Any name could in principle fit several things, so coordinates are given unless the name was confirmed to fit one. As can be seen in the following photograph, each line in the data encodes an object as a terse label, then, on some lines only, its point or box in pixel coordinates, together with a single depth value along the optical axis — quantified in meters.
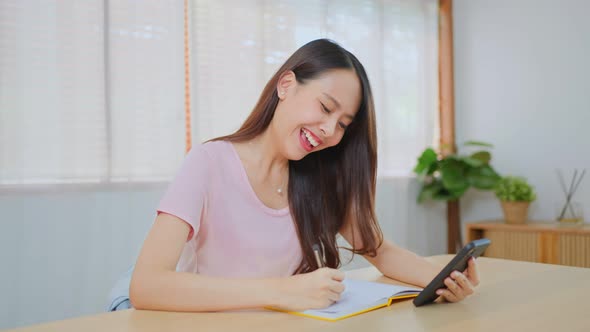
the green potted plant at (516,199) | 3.63
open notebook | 1.11
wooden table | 1.04
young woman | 1.25
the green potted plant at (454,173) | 3.89
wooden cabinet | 3.24
